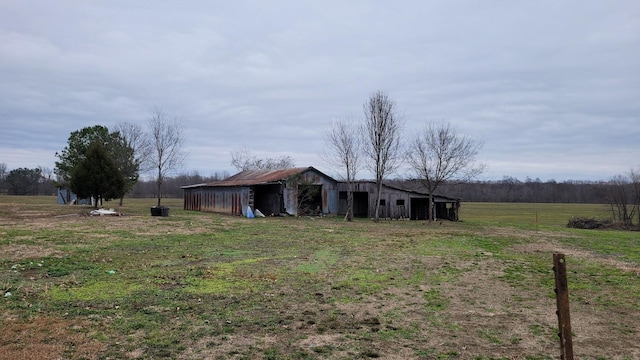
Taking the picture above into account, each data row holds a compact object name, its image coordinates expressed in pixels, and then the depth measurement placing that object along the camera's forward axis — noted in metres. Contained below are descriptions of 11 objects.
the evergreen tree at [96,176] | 30.50
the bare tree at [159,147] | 38.28
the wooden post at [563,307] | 2.98
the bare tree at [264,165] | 63.59
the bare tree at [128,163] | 39.53
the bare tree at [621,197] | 37.62
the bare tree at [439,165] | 30.28
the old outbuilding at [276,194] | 31.98
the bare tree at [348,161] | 32.69
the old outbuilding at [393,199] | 33.62
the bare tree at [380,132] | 30.58
